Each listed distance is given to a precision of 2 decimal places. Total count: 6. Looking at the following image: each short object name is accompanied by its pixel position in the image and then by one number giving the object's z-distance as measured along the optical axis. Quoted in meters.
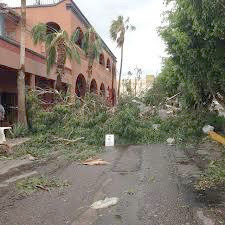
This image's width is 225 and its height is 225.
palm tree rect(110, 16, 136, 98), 25.61
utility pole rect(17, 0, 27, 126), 10.87
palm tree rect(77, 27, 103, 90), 16.38
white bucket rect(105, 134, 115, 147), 9.45
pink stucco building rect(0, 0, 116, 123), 11.62
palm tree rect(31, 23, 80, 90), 12.73
